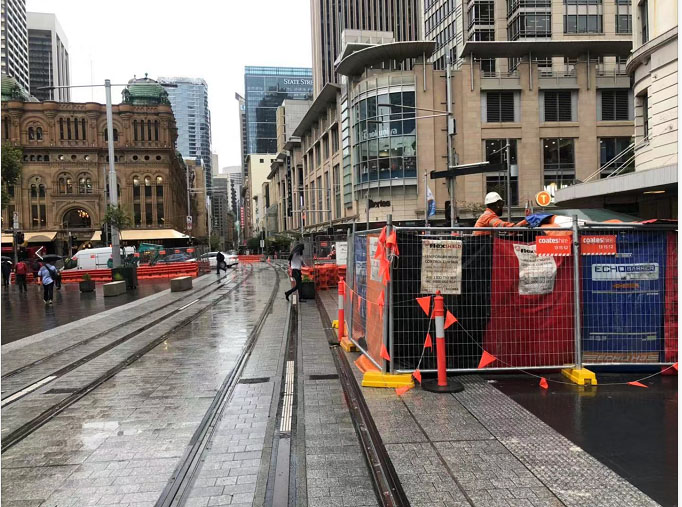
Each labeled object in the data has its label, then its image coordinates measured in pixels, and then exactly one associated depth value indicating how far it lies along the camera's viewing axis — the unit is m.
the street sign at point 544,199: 21.79
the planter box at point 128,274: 23.00
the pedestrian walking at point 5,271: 28.92
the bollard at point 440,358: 5.83
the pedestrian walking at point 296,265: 16.06
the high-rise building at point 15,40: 117.38
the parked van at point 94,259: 34.44
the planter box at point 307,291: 17.30
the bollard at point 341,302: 9.34
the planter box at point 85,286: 22.06
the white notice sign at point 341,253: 20.06
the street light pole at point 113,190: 22.70
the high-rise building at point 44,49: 156.25
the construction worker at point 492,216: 6.73
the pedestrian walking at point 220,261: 33.91
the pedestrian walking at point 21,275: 24.91
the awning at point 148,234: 73.88
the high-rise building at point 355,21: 103.06
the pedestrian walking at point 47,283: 17.17
